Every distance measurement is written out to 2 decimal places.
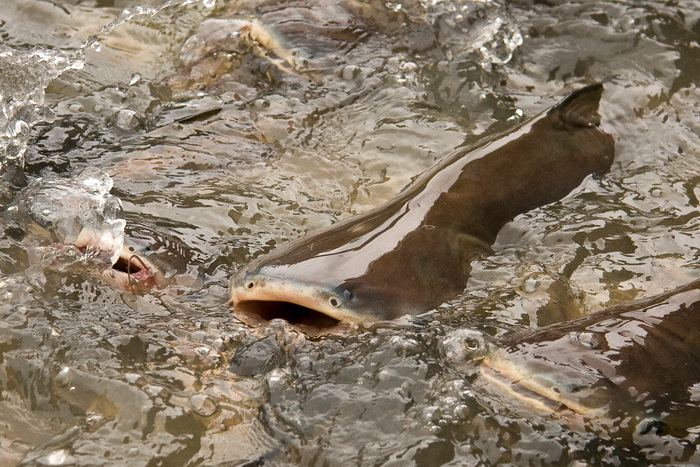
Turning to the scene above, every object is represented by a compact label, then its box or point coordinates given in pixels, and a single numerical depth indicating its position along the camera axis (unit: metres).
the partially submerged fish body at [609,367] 4.34
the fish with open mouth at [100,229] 5.41
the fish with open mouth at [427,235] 4.99
